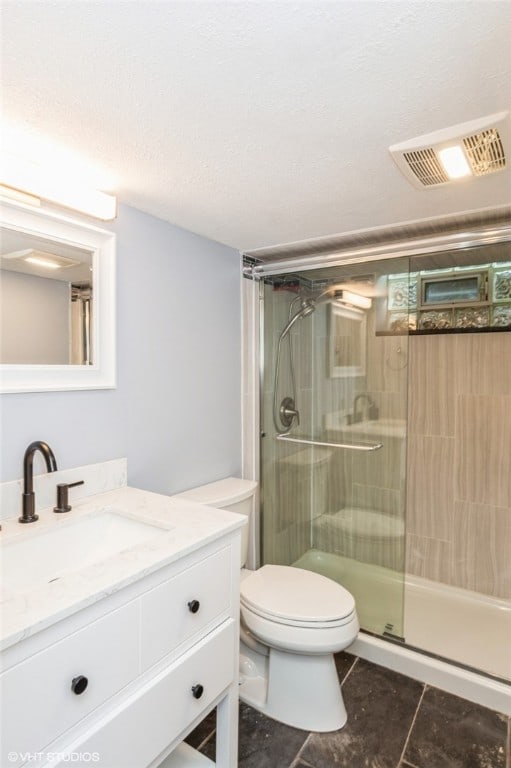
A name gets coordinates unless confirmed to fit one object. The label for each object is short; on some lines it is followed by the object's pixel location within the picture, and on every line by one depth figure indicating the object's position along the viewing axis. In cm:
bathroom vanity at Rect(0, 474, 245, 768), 79
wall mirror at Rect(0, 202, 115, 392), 129
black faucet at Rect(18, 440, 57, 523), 125
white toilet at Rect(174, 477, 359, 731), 155
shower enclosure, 219
